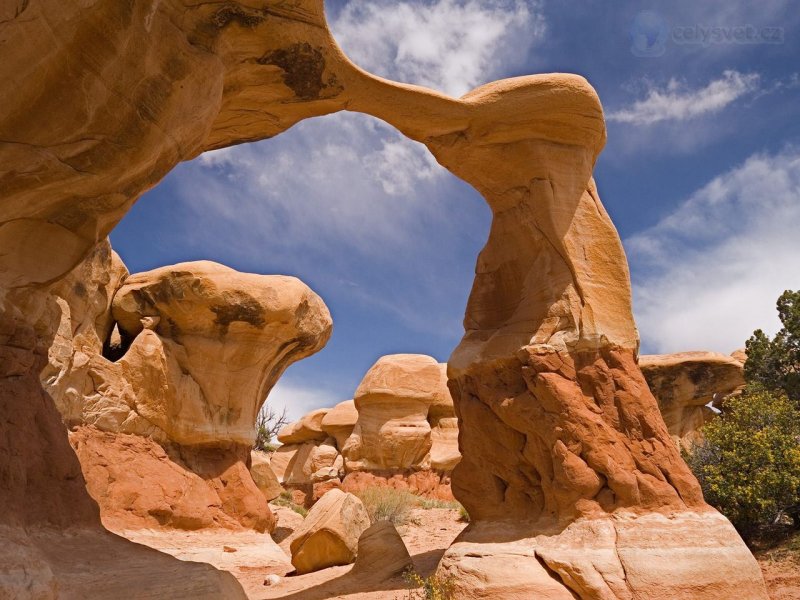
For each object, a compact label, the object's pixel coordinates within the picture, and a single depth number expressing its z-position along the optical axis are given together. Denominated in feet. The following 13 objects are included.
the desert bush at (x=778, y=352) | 55.88
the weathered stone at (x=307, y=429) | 85.25
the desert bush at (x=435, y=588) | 22.77
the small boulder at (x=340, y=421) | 80.69
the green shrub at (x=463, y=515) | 48.57
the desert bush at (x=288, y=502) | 62.96
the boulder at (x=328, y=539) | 32.96
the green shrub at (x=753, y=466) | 33.96
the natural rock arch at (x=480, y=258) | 15.60
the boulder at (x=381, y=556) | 29.14
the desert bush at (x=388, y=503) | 48.20
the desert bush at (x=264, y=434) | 104.22
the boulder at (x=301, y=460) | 78.54
